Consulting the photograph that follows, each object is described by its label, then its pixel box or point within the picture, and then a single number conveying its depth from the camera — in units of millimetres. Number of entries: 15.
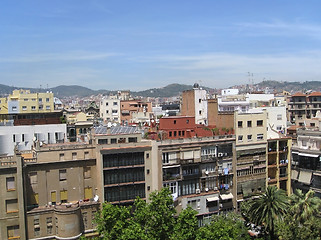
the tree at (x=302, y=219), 43406
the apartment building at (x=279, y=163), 63469
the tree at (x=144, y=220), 40062
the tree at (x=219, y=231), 39312
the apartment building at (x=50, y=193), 46000
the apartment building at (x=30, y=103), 70938
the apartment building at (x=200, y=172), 54469
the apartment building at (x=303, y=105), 117750
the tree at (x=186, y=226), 39500
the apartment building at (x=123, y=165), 50594
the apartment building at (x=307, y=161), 58094
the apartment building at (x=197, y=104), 74125
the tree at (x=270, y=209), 47312
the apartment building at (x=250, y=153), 60375
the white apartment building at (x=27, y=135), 56125
